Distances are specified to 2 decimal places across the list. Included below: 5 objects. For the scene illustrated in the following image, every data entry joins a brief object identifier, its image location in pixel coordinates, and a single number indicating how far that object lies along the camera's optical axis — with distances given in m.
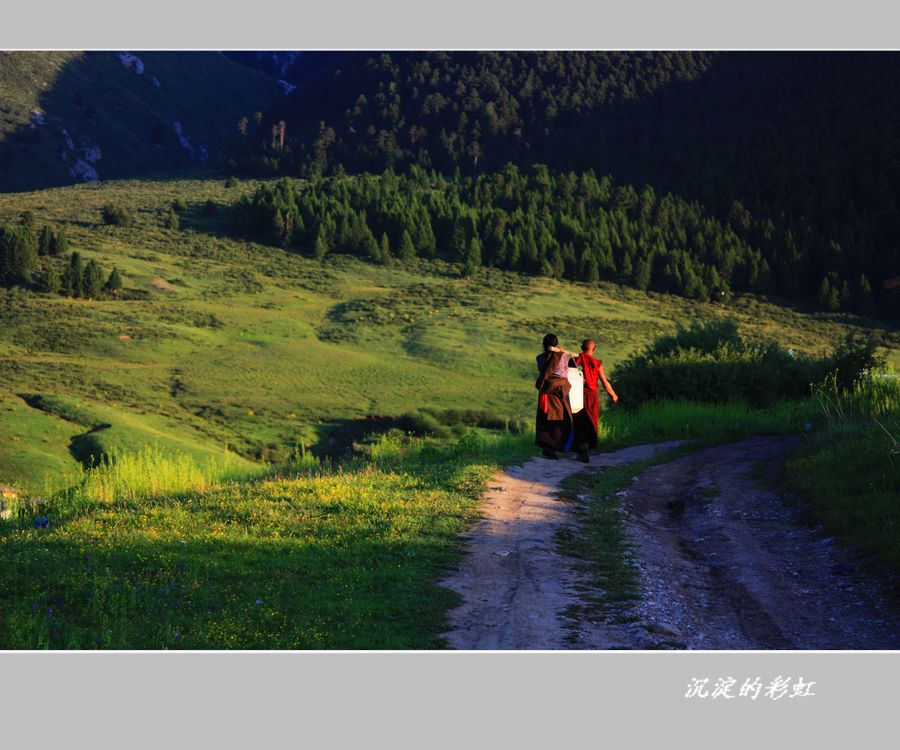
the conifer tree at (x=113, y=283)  97.12
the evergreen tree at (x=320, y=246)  128.25
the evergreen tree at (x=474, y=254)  129.50
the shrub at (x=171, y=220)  129.62
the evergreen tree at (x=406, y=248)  132.00
